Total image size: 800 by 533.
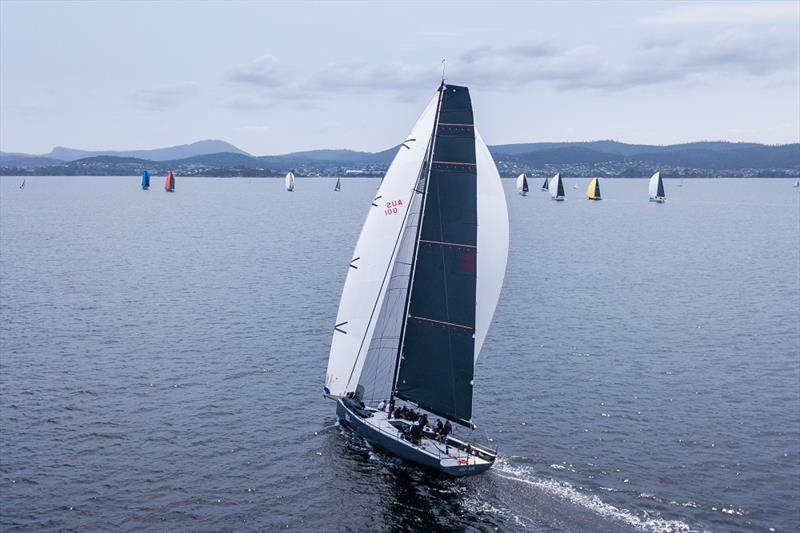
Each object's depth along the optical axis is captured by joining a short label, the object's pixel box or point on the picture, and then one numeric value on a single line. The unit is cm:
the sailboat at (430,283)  3994
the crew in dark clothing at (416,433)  4113
